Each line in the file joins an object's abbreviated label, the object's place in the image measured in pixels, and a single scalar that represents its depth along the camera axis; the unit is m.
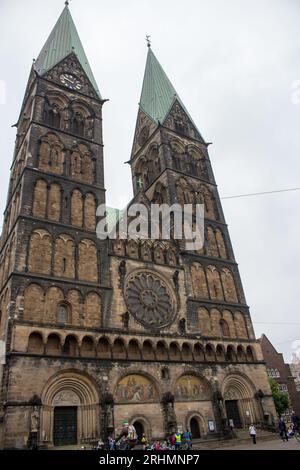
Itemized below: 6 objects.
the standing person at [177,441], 18.88
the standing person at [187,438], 18.99
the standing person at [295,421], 20.65
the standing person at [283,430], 20.72
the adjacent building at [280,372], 53.12
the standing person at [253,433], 21.89
